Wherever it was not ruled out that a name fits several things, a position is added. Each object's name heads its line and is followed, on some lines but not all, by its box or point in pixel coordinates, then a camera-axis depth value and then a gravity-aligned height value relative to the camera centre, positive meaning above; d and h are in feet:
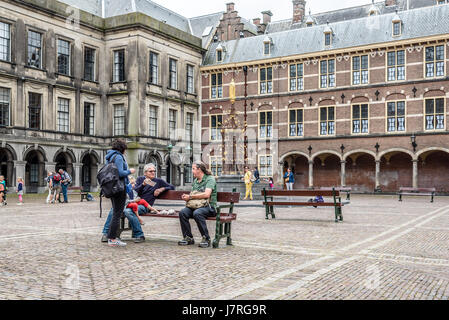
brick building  111.34 +18.28
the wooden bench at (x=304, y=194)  44.62 -2.28
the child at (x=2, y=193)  66.90 -3.30
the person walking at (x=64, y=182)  73.64 -1.85
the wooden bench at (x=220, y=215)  27.58 -2.73
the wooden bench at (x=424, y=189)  80.10 -3.32
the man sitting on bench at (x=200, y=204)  27.96 -2.00
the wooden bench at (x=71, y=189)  84.35 -3.41
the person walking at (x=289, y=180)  95.69 -2.00
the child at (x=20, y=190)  70.28 -2.95
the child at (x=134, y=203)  29.89 -2.07
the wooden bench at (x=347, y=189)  80.46 -3.27
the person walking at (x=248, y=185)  76.59 -2.39
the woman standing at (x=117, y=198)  27.48 -1.61
